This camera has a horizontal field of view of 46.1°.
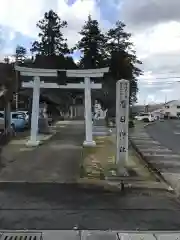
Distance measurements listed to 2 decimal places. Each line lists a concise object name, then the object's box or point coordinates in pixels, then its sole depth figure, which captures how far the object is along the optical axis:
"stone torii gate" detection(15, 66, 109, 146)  10.49
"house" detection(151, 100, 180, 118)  55.41
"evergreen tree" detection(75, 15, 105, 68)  34.36
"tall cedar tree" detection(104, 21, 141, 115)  32.30
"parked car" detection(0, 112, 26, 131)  14.95
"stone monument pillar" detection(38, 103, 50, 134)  14.00
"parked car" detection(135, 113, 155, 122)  34.31
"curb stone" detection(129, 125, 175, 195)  5.49
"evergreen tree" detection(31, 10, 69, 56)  35.95
